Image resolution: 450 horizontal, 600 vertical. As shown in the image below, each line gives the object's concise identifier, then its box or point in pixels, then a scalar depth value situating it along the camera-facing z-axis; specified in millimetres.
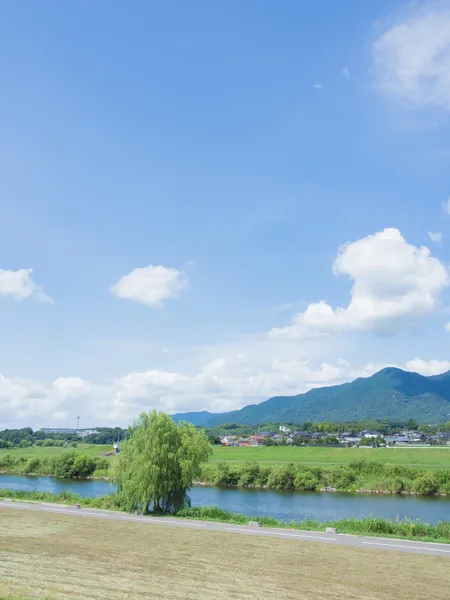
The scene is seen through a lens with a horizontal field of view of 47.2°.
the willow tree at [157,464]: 35406
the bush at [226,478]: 78438
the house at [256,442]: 189900
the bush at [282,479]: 75312
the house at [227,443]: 182050
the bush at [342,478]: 73850
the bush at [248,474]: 77375
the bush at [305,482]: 73938
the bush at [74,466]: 90562
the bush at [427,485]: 69188
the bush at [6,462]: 104938
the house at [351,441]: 177825
